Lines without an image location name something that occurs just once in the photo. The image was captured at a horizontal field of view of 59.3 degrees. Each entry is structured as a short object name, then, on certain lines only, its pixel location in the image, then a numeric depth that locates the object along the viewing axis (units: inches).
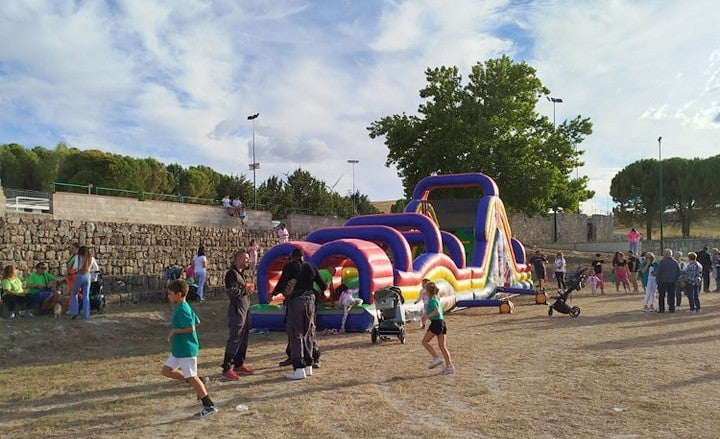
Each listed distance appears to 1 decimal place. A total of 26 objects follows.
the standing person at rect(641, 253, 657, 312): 578.9
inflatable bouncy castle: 443.5
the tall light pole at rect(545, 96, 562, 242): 1669.5
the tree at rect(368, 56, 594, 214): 1107.3
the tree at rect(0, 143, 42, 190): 1753.2
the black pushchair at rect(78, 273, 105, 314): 511.2
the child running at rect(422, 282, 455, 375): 300.9
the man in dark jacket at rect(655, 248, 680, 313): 543.2
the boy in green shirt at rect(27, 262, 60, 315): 479.8
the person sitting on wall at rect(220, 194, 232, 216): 971.1
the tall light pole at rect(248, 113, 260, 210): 1445.1
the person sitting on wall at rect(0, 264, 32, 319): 460.8
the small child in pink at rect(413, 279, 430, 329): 322.0
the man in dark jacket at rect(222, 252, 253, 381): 293.1
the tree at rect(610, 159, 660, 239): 2251.5
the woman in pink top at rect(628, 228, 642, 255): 1035.6
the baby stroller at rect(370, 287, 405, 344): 393.1
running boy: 227.6
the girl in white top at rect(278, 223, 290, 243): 762.8
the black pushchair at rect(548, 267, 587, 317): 531.5
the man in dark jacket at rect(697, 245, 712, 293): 808.9
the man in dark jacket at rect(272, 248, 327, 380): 290.7
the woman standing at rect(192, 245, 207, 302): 624.4
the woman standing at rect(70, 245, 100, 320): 466.0
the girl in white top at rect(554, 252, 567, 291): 821.2
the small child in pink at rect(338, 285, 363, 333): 432.5
